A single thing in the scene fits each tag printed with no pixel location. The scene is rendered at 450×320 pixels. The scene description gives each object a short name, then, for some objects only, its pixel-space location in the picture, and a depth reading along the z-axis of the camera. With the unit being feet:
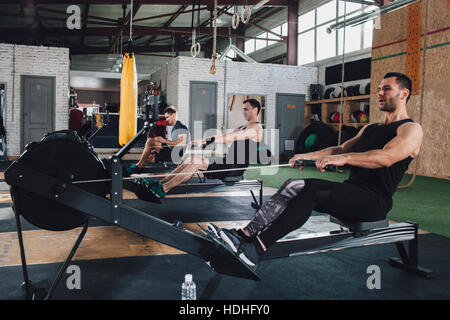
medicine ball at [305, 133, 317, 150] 30.73
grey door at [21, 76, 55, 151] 32.48
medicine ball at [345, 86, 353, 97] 31.74
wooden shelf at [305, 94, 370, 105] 29.66
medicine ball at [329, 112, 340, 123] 33.20
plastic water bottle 6.53
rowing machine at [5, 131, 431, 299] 6.20
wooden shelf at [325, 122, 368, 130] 30.39
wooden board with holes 24.10
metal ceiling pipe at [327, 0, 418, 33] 20.73
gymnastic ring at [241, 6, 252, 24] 17.65
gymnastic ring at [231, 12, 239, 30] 17.76
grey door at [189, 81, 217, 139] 35.45
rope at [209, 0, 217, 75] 14.65
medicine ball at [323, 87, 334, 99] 34.96
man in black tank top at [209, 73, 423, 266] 6.69
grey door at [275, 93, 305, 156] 37.86
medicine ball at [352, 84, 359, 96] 31.21
